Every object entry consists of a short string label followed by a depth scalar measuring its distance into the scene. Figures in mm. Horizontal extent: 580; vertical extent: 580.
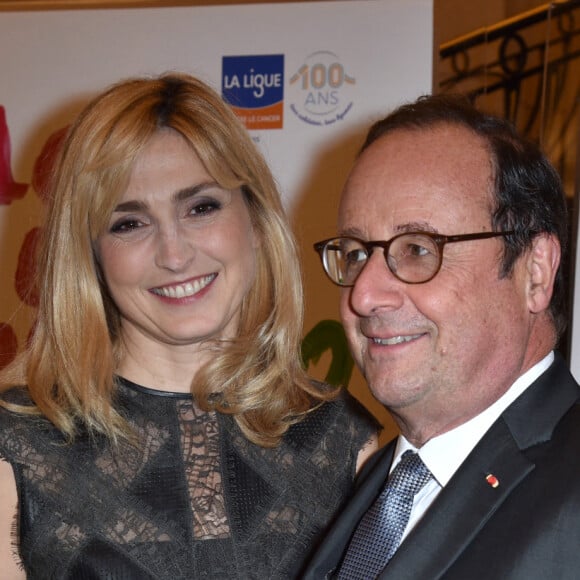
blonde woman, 1078
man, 848
